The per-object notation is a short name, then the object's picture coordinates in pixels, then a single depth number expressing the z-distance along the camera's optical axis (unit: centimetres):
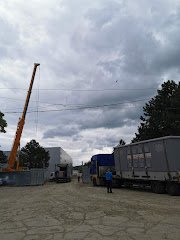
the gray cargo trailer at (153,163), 1116
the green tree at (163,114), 2571
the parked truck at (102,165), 1821
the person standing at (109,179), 1288
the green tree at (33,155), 4701
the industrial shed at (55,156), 3829
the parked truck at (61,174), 2643
